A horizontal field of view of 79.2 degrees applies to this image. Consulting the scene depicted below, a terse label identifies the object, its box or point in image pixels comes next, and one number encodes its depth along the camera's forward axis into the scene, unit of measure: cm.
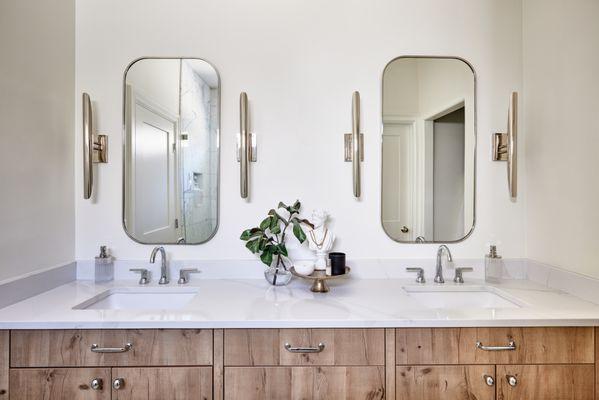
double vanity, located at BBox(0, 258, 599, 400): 113
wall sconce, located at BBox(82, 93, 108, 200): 152
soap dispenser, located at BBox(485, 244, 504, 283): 163
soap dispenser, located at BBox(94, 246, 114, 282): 162
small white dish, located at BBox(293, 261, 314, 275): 147
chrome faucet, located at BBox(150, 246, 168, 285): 160
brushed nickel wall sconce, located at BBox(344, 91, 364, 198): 162
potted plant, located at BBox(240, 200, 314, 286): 156
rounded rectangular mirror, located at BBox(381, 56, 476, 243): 171
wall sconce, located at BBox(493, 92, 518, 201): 156
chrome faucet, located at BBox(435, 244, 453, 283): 162
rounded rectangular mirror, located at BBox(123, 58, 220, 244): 170
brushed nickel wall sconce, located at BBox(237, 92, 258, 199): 161
